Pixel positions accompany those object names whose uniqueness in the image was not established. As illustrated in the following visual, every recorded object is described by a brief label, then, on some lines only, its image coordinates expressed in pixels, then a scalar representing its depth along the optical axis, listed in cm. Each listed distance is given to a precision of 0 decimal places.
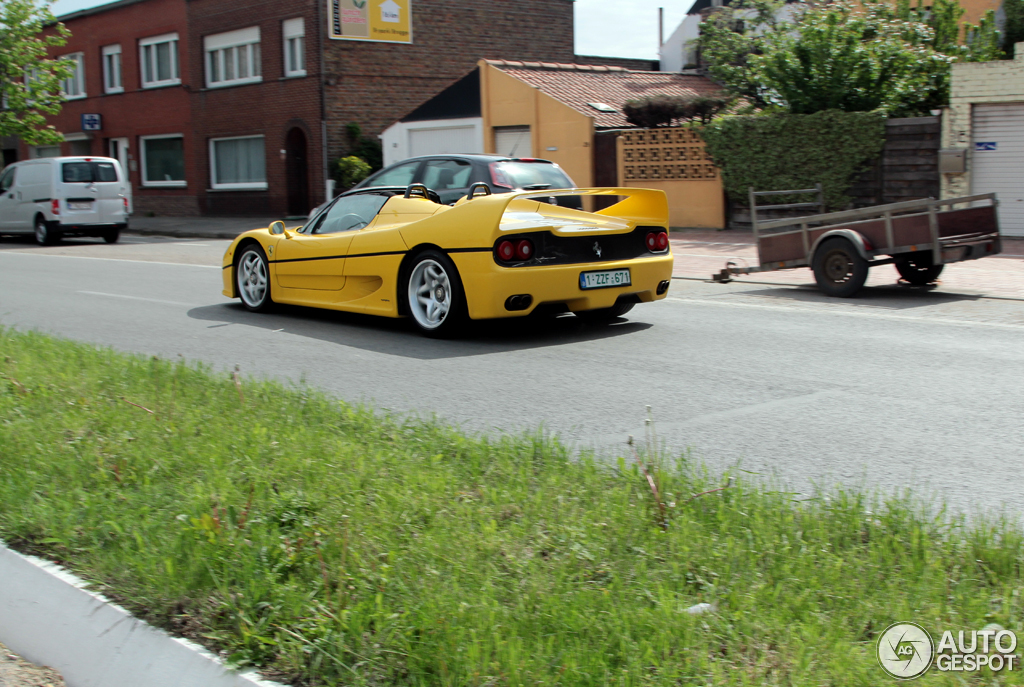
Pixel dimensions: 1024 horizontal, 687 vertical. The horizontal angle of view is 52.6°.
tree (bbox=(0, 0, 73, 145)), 3188
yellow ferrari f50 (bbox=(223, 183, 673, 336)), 809
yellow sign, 3142
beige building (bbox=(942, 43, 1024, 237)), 1767
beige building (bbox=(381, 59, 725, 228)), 2217
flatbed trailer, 1086
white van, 2384
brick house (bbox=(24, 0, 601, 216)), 3189
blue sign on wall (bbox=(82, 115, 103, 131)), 3994
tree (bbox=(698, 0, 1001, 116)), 1939
